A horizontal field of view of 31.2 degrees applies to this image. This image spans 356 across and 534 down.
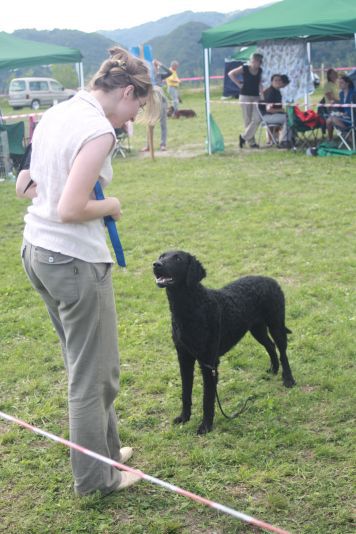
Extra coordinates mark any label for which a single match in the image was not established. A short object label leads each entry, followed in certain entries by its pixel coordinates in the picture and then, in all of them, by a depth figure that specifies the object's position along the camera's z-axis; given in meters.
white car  29.62
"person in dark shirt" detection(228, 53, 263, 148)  13.34
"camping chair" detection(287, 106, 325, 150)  12.38
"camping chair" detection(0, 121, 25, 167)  12.52
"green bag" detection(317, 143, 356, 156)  11.85
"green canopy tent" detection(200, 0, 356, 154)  11.40
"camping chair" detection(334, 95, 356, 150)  11.85
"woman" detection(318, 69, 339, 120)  13.20
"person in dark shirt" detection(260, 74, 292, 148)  12.90
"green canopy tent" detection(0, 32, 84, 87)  13.16
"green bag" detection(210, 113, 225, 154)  13.14
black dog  3.38
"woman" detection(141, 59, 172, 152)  13.02
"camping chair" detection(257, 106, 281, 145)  13.04
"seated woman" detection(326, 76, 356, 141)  12.00
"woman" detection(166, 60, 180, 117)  20.89
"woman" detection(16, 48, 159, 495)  2.44
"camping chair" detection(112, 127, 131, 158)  13.81
